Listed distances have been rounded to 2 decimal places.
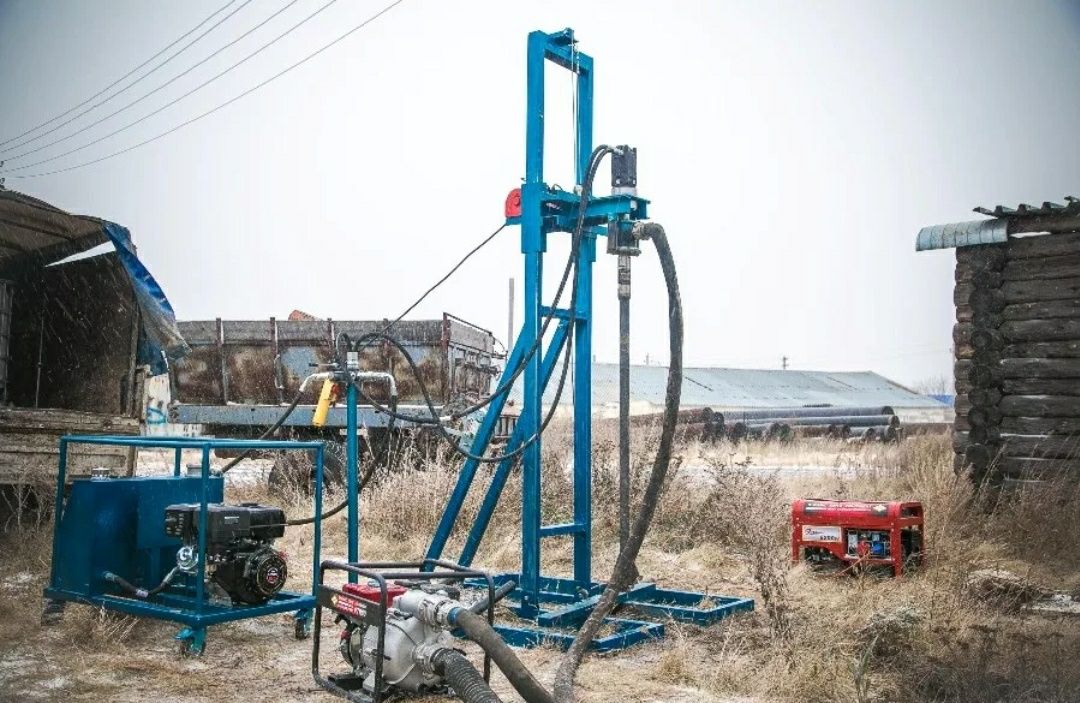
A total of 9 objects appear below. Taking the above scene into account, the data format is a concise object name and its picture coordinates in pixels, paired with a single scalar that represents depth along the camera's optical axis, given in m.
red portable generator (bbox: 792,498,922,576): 7.22
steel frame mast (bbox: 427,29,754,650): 5.92
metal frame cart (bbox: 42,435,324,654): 5.60
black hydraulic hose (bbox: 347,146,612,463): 5.60
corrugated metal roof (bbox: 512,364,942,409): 45.53
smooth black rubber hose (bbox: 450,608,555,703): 3.79
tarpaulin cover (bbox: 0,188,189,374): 8.09
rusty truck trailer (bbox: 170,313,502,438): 11.68
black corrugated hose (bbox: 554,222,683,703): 4.57
